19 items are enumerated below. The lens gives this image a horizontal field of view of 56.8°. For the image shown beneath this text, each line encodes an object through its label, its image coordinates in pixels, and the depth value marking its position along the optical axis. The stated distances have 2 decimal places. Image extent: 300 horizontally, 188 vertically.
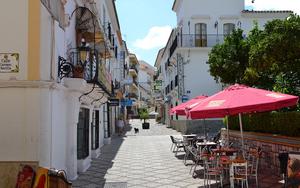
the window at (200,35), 23.02
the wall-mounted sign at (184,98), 22.27
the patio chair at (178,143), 11.63
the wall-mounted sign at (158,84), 37.26
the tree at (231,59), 12.03
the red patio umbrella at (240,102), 5.93
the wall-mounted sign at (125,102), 27.21
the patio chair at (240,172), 6.09
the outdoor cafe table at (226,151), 6.69
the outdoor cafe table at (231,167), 6.11
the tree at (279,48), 6.48
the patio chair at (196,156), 8.01
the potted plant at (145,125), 28.12
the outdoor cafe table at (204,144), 8.61
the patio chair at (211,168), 6.51
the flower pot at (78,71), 7.50
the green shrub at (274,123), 7.59
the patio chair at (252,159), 6.62
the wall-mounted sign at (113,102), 17.17
